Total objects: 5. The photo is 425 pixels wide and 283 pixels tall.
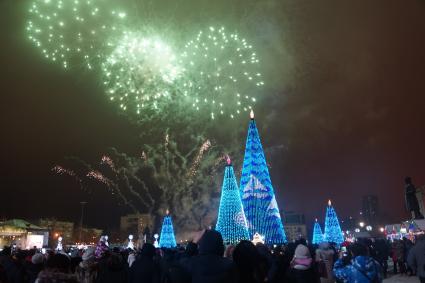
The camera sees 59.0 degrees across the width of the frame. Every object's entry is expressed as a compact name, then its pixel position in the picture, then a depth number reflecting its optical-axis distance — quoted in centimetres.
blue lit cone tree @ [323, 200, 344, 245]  4222
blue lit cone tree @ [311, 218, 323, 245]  4493
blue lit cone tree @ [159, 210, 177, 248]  3516
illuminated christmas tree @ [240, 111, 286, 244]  3006
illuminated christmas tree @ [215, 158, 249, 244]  2848
